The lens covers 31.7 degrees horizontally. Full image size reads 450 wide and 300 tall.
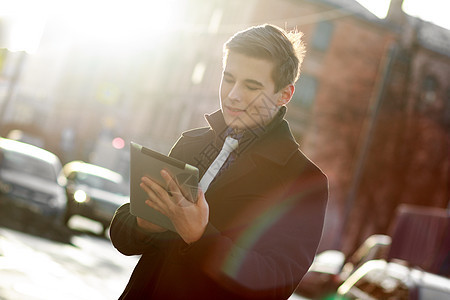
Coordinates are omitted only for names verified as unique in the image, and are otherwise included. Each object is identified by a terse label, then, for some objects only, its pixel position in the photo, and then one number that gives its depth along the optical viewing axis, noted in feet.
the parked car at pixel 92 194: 63.72
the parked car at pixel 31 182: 56.29
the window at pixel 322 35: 122.93
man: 7.62
